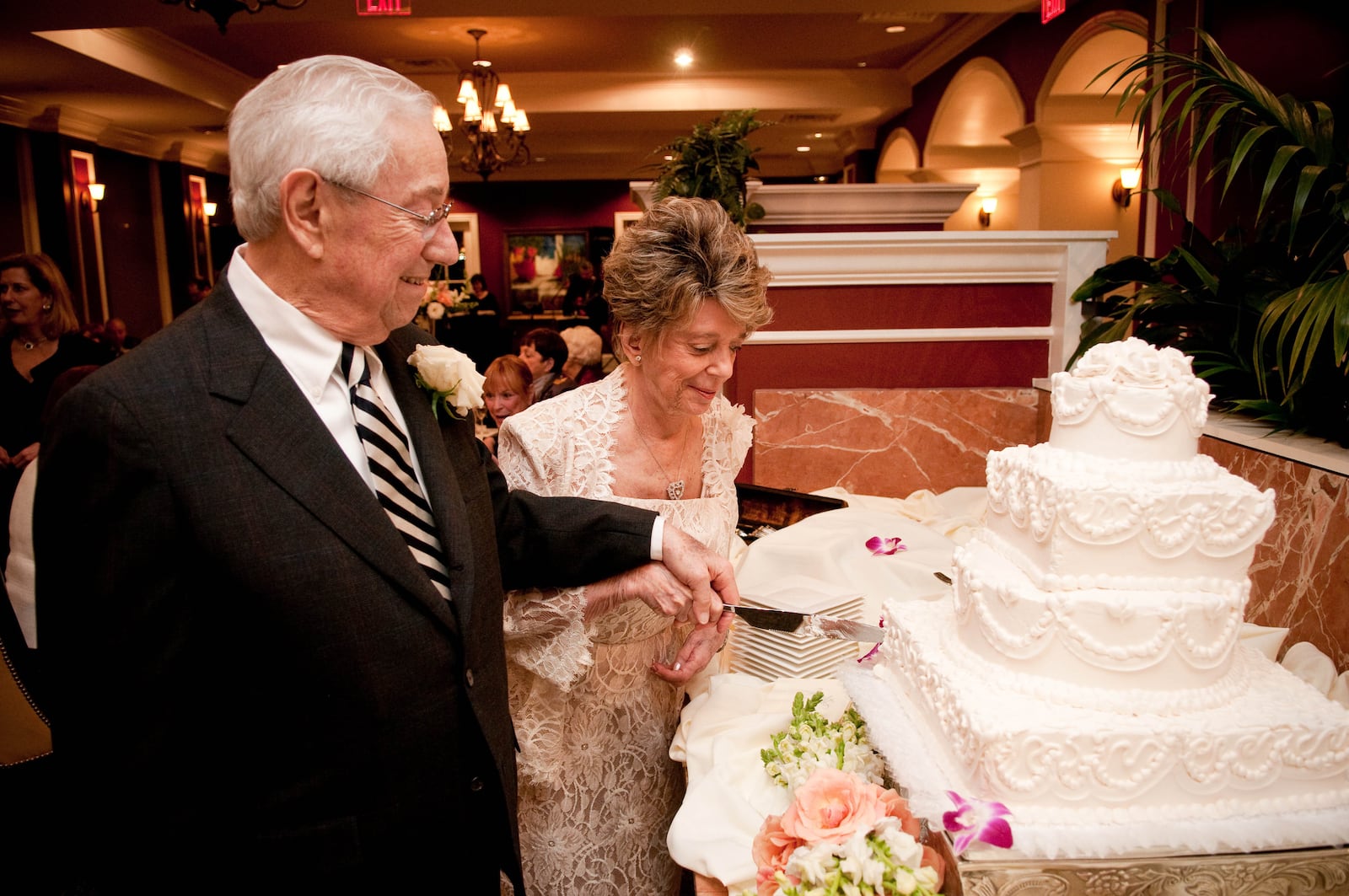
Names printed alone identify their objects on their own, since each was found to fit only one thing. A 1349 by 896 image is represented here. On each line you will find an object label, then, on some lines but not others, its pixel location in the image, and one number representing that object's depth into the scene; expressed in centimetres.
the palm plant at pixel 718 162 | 426
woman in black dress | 382
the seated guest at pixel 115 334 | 842
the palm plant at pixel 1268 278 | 185
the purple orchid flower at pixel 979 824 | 102
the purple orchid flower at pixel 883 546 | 241
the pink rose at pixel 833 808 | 111
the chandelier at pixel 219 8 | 418
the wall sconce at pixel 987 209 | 1209
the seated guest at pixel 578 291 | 1331
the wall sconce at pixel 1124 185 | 800
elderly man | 100
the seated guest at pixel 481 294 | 1155
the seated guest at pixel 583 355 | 598
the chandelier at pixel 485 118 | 773
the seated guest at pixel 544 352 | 544
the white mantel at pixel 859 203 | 491
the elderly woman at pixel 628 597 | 170
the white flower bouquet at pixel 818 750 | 136
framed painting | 1836
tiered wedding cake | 106
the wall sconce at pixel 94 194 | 1065
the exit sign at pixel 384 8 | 473
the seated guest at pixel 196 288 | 1159
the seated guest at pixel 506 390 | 481
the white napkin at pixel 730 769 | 132
